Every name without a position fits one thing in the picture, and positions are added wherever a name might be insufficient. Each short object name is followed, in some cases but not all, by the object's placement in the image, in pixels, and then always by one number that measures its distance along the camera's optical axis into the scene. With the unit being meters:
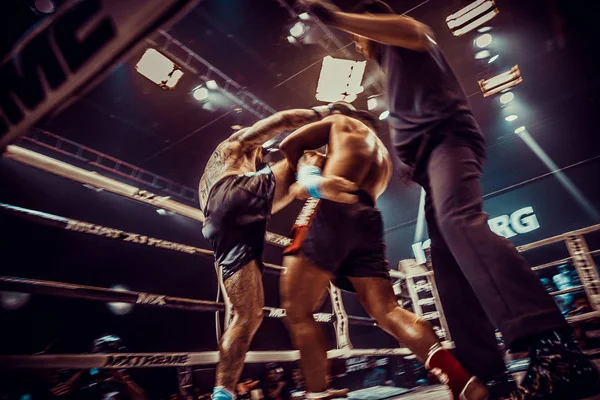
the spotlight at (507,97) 6.61
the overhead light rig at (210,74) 4.52
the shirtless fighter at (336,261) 1.49
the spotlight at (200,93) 5.23
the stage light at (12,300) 3.35
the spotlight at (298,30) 4.67
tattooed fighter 1.48
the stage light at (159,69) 4.60
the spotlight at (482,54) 5.56
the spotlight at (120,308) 4.04
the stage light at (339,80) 5.17
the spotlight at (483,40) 5.28
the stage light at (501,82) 6.14
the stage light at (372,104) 6.20
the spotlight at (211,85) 5.09
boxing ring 1.23
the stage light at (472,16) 4.73
